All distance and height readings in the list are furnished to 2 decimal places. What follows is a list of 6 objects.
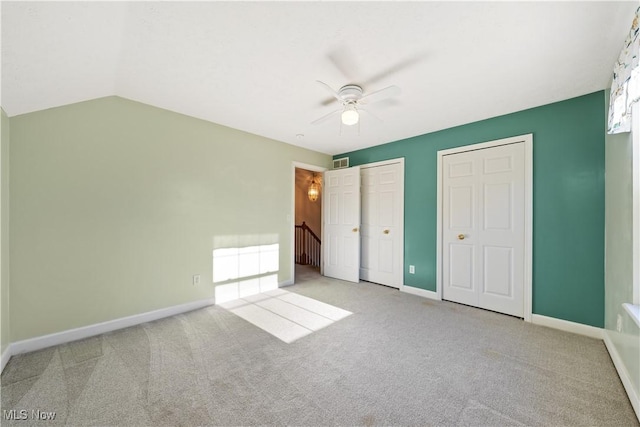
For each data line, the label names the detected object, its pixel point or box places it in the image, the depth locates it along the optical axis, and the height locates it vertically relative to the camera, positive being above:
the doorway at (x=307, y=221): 6.51 -0.26
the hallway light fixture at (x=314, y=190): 6.76 +0.61
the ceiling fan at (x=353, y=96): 2.21 +1.13
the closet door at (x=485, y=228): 3.05 -0.19
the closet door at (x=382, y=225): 4.20 -0.21
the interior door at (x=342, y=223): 4.57 -0.20
